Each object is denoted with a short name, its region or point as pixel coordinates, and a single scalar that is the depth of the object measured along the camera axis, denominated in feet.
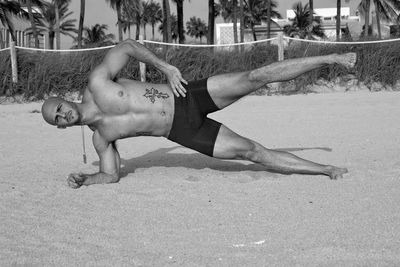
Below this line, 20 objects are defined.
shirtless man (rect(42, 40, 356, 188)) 16.03
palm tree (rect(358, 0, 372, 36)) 116.65
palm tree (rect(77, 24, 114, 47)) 246.88
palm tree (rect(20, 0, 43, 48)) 100.61
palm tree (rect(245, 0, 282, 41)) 185.06
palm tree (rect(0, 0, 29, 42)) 121.49
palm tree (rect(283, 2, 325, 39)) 211.53
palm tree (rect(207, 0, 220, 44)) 105.31
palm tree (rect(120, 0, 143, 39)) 131.75
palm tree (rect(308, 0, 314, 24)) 114.62
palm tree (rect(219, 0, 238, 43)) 216.33
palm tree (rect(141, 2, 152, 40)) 287.71
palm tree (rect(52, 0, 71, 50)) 169.67
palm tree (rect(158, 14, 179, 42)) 252.01
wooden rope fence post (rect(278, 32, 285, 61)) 46.83
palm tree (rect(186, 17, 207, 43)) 342.23
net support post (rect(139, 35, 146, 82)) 45.73
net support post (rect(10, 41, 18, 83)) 45.37
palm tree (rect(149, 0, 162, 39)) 292.20
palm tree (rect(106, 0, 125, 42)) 129.29
